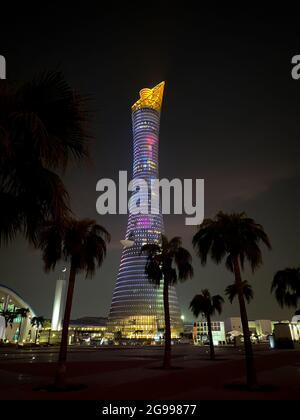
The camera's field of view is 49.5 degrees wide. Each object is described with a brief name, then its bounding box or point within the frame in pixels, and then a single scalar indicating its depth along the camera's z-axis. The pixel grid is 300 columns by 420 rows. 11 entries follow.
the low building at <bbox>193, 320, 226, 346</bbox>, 83.31
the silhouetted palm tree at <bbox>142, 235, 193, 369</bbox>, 27.98
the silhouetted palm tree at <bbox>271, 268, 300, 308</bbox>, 32.00
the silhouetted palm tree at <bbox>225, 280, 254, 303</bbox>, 57.38
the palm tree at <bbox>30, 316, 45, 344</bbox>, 124.62
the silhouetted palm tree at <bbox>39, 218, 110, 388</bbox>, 16.61
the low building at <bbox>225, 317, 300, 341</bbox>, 102.96
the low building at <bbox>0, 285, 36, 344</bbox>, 112.29
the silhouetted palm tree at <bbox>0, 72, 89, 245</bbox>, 6.22
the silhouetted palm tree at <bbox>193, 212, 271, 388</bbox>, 17.84
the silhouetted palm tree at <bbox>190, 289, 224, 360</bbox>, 40.53
